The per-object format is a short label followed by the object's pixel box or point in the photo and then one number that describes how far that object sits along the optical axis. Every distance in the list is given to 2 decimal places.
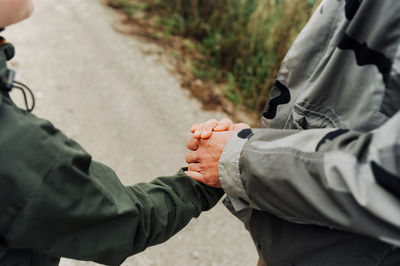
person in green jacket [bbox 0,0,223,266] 0.86
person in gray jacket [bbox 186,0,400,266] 0.84
